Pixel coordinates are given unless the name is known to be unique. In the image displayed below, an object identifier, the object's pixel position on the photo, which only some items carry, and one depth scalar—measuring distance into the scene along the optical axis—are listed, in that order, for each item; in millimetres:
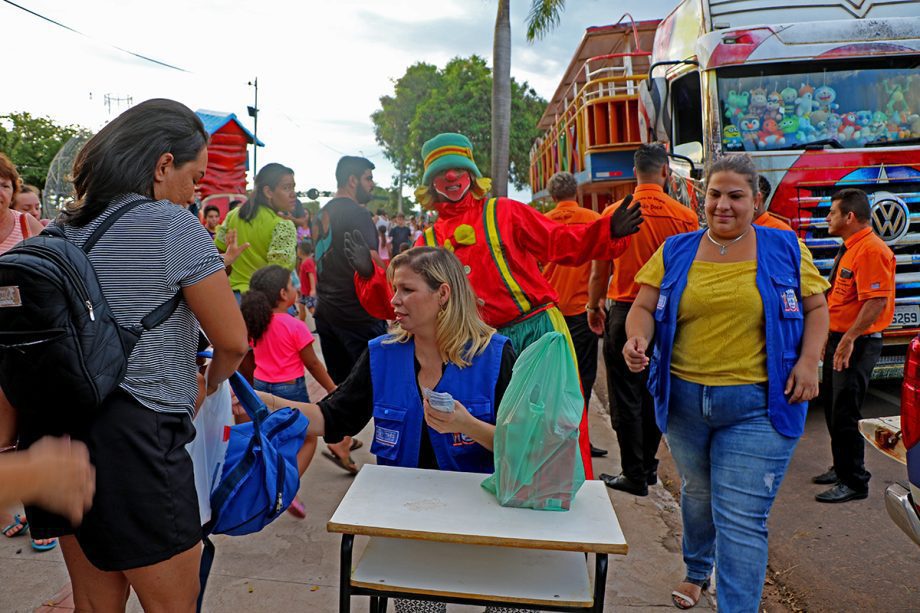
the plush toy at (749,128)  6262
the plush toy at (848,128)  6207
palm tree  13992
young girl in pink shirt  4281
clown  3459
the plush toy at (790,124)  6180
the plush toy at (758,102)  6250
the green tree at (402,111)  44531
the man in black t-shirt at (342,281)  4750
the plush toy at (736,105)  6277
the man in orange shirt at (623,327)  4605
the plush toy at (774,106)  6207
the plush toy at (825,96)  6176
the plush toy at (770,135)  6182
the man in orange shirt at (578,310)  5387
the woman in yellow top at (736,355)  2723
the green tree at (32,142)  27938
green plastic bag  2117
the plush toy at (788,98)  6195
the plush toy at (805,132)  6164
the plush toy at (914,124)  6254
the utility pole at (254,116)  26156
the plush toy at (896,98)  6230
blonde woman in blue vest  2586
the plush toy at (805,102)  6180
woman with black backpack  1795
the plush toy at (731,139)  6238
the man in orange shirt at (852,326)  4223
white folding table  2006
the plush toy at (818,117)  6188
